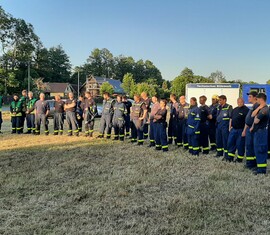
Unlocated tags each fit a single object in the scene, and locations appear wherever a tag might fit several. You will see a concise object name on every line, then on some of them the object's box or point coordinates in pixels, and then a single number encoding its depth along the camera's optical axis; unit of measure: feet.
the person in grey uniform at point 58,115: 32.75
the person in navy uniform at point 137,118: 27.61
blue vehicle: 63.89
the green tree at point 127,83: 202.66
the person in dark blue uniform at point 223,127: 21.90
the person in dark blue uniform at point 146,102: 29.22
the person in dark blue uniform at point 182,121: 25.56
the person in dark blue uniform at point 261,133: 17.22
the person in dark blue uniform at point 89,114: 31.85
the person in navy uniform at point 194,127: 22.83
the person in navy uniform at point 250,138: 18.57
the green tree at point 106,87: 181.89
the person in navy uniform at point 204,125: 23.54
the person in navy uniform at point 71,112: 32.34
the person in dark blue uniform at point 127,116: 31.55
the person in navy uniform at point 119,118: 28.99
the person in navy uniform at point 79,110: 33.05
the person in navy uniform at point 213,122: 24.60
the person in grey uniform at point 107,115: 30.12
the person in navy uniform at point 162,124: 24.36
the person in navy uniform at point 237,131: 20.21
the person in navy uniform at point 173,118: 26.78
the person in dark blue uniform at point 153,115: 25.07
